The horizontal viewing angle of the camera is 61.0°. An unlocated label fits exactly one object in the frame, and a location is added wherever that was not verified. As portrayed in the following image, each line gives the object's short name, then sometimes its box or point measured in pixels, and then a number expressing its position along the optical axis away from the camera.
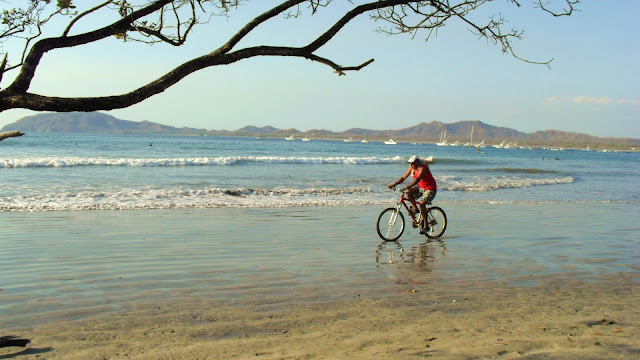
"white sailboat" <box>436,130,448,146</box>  177.50
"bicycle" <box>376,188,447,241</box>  11.62
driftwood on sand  4.66
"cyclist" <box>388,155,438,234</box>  11.90
